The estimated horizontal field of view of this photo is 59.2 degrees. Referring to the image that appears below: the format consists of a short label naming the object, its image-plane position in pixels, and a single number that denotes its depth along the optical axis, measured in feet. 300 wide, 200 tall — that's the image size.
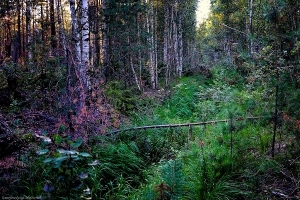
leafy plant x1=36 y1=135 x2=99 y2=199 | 7.59
